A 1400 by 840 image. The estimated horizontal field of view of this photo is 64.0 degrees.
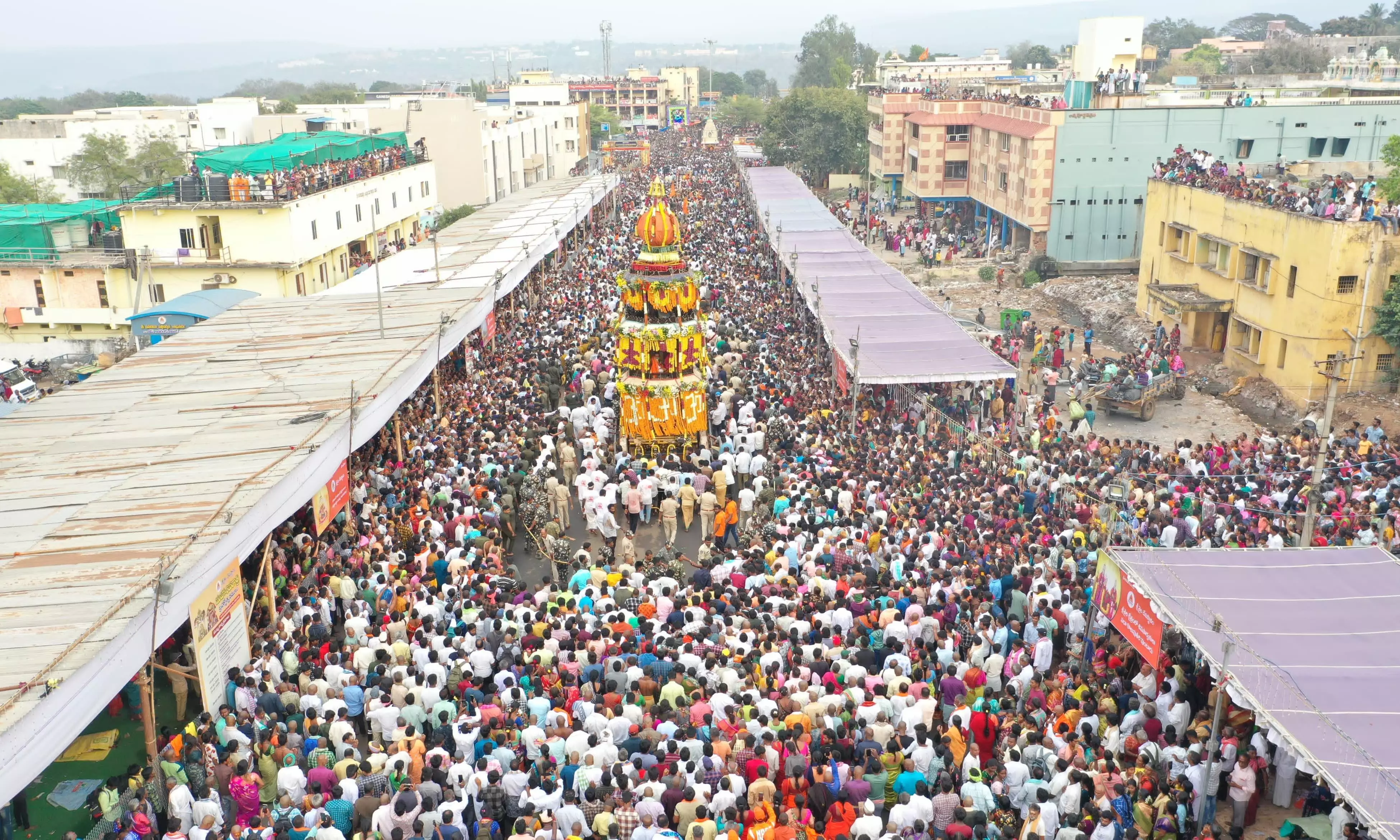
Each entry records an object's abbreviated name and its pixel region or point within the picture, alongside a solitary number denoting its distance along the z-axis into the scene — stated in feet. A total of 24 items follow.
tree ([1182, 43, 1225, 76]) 337.31
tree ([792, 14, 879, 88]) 415.64
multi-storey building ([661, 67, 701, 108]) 500.74
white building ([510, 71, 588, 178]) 237.04
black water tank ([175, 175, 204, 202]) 106.32
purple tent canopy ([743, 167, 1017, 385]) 64.80
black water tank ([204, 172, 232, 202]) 106.32
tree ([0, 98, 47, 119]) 355.77
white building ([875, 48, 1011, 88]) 269.85
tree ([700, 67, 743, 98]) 639.76
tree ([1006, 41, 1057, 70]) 448.24
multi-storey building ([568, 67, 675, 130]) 417.08
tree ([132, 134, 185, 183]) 172.14
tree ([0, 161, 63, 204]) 151.74
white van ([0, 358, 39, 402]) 84.38
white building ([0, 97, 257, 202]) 178.81
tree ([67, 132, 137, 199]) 170.30
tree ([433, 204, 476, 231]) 158.61
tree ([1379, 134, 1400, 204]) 92.63
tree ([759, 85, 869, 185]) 216.95
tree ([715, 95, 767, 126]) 392.12
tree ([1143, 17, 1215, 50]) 503.20
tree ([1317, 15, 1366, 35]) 355.56
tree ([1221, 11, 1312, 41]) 545.44
